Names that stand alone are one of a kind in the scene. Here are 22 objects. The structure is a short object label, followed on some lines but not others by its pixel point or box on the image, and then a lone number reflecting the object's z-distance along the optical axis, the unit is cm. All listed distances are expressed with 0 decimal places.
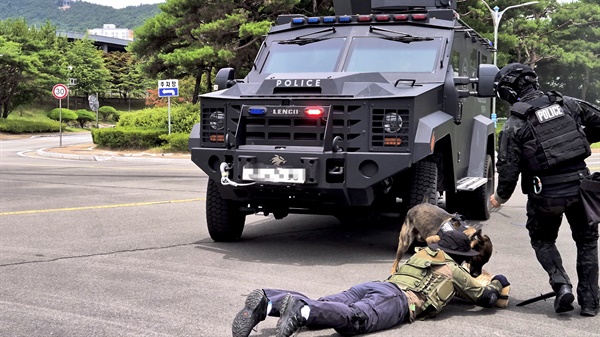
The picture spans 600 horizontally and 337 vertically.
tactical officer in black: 470
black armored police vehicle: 625
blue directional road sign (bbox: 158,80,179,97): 2480
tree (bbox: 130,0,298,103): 2569
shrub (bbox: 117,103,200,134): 2736
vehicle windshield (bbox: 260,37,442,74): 741
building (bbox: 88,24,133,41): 19800
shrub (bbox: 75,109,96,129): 6135
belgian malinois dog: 497
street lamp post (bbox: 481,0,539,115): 2979
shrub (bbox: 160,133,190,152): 2545
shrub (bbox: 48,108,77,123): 5856
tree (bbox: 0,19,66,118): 4909
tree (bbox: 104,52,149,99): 7669
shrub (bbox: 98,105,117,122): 6744
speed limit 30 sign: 3036
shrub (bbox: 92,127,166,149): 2655
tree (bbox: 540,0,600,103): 4538
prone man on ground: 397
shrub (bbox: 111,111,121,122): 6580
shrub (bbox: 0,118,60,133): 4700
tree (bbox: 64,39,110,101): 6769
